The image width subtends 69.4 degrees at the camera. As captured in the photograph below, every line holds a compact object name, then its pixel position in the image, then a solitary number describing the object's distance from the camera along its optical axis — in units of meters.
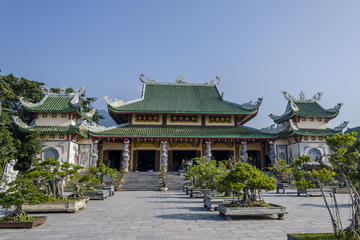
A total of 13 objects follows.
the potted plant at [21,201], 6.87
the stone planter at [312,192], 15.74
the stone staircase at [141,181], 20.25
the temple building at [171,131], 23.03
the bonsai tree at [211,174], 11.89
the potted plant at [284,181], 18.73
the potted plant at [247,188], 8.04
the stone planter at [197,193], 14.71
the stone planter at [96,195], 13.97
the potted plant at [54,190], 9.45
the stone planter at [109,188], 16.42
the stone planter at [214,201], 9.94
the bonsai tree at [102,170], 15.14
